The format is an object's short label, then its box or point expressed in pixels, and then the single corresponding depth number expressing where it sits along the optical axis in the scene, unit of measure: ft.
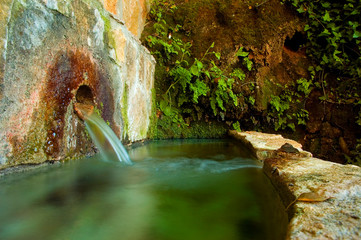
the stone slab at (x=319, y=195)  3.12
